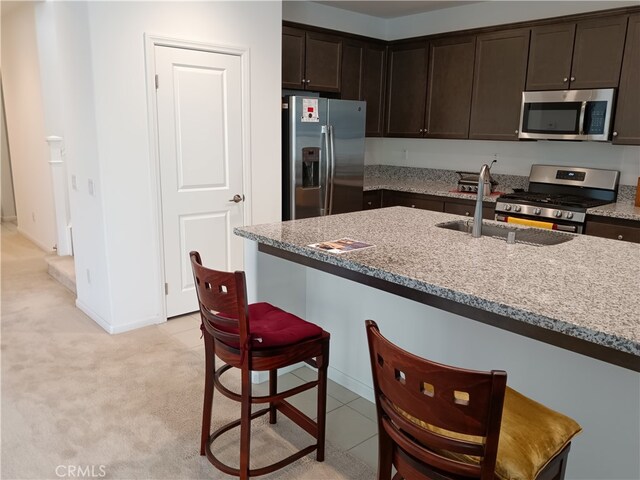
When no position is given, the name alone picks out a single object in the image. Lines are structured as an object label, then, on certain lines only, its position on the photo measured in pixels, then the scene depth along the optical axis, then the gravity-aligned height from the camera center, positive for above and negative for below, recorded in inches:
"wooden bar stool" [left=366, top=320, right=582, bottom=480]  44.1 -28.7
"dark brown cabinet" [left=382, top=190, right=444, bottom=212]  180.1 -21.2
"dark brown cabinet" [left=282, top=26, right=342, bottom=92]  173.0 +28.9
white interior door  140.3 -5.8
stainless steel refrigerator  164.6 -4.2
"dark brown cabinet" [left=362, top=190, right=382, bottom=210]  192.1 -21.9
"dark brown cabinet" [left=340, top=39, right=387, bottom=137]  191.3 +25.7
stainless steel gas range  146.3 -16.1
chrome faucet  92.6 -11.7
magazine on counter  80.9 -17.2
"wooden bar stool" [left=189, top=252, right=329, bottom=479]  71.6 -31.0
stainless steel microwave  146.6 +9.7
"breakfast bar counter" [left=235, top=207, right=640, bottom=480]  56.8 -20.2
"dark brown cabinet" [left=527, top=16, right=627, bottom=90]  144.2 +27.8
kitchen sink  96.1 -17.5
